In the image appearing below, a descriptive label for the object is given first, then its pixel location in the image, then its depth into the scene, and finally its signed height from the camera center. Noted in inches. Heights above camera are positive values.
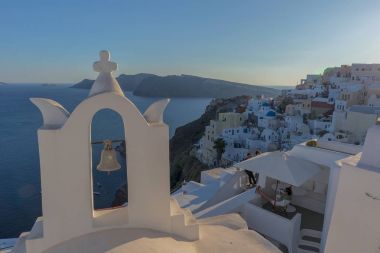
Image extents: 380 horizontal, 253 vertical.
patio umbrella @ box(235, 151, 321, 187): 284.4 -83.2
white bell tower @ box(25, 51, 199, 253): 143.5 -44.1
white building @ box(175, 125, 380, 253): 134.4 -82.5
